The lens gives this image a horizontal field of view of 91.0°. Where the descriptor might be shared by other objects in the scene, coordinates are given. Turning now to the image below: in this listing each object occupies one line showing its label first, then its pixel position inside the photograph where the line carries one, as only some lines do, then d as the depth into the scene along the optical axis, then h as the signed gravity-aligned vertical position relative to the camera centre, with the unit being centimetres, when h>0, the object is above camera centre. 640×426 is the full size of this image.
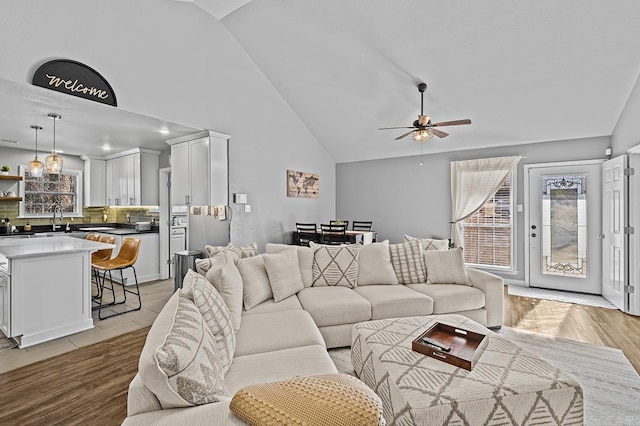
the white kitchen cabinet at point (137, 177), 565 +65
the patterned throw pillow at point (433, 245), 374 -39
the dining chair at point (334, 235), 544 -40
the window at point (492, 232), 547 -37
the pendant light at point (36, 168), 399 +57
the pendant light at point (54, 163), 382 +60
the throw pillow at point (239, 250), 320 -40
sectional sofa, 110 -75
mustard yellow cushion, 95 -61
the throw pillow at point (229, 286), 225 -55
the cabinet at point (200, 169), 442 +63
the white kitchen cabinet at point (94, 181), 620 +62
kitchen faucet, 593 +7
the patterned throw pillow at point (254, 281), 275 -63
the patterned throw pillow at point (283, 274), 294 -60
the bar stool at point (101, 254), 439 -61
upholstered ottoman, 150 -90
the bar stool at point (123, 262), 404 -66
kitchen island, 298 -78
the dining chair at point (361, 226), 639 -30
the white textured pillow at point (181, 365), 101 -53
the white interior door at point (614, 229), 404 -25
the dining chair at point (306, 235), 564 -42
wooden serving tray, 178 -83
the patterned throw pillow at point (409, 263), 352 -58
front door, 477 -25
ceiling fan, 390 +109
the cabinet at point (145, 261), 530 -85
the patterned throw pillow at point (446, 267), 345 -62
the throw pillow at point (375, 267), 346 -61
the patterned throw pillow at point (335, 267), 334 -59
